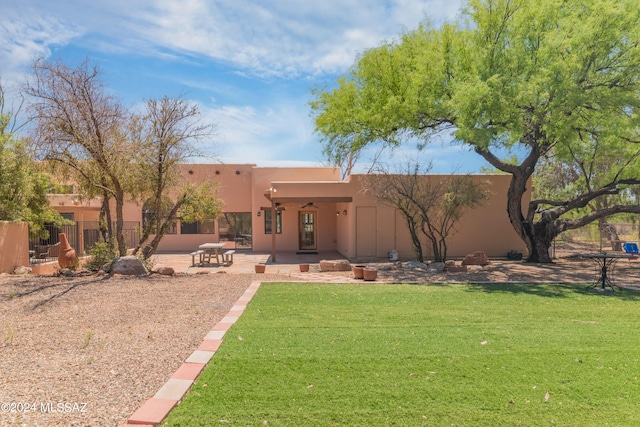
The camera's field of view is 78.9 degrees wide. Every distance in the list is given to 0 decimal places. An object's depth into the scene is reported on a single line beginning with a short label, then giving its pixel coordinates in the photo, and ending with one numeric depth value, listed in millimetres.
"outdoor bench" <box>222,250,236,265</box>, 14664
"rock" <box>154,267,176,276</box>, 10922
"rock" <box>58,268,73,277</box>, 10461
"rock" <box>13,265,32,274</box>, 10914
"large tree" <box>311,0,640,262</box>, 10188
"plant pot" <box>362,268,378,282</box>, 10055
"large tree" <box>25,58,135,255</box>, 9602
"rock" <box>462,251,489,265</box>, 13364
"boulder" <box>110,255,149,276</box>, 10430
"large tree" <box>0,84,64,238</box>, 11625
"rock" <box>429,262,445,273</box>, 11914
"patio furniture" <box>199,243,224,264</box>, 14323
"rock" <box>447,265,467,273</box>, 11859
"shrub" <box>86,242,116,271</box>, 11125
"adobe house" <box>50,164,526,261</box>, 20516
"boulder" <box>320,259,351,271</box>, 11844
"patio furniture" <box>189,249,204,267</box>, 14539
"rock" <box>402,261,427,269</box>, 12656
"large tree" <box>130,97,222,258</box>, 10711
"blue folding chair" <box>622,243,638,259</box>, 17003
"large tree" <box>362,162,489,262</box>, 13008
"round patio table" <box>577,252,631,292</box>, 8034
